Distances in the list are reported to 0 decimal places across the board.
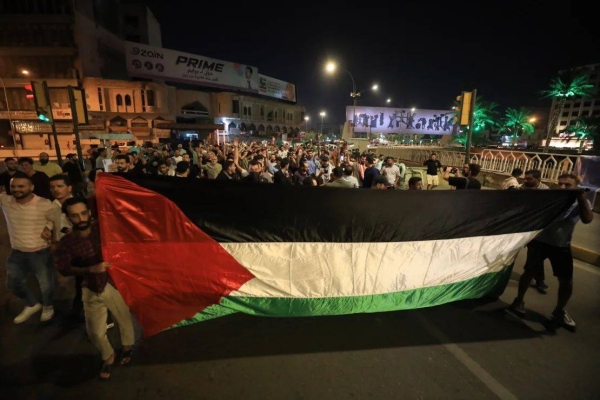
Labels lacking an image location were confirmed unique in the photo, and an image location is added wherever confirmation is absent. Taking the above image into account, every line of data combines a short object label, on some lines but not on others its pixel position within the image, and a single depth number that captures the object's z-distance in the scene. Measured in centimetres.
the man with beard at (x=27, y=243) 339
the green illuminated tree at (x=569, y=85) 4895
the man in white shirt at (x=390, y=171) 891
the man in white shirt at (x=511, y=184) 569
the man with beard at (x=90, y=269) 273
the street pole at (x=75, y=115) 789
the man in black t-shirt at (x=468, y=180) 563
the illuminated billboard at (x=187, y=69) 3978
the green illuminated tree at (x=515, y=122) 6725
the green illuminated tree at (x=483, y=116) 4622
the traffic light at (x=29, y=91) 914
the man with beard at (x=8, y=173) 657
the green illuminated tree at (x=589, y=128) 4638
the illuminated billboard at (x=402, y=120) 2823
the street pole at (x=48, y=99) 849
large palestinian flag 289
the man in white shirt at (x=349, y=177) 644
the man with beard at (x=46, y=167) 700
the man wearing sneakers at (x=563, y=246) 351
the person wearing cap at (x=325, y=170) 908
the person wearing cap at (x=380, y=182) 594
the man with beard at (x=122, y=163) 637
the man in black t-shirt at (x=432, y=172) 1043
